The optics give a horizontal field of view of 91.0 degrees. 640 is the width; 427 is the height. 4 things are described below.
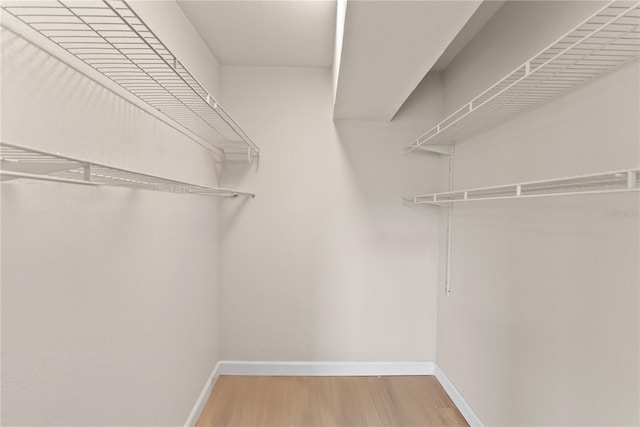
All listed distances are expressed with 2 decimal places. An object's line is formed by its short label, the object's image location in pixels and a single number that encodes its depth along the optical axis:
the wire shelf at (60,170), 0.49
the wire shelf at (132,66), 0.72
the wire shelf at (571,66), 0.79
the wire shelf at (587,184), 0.68
